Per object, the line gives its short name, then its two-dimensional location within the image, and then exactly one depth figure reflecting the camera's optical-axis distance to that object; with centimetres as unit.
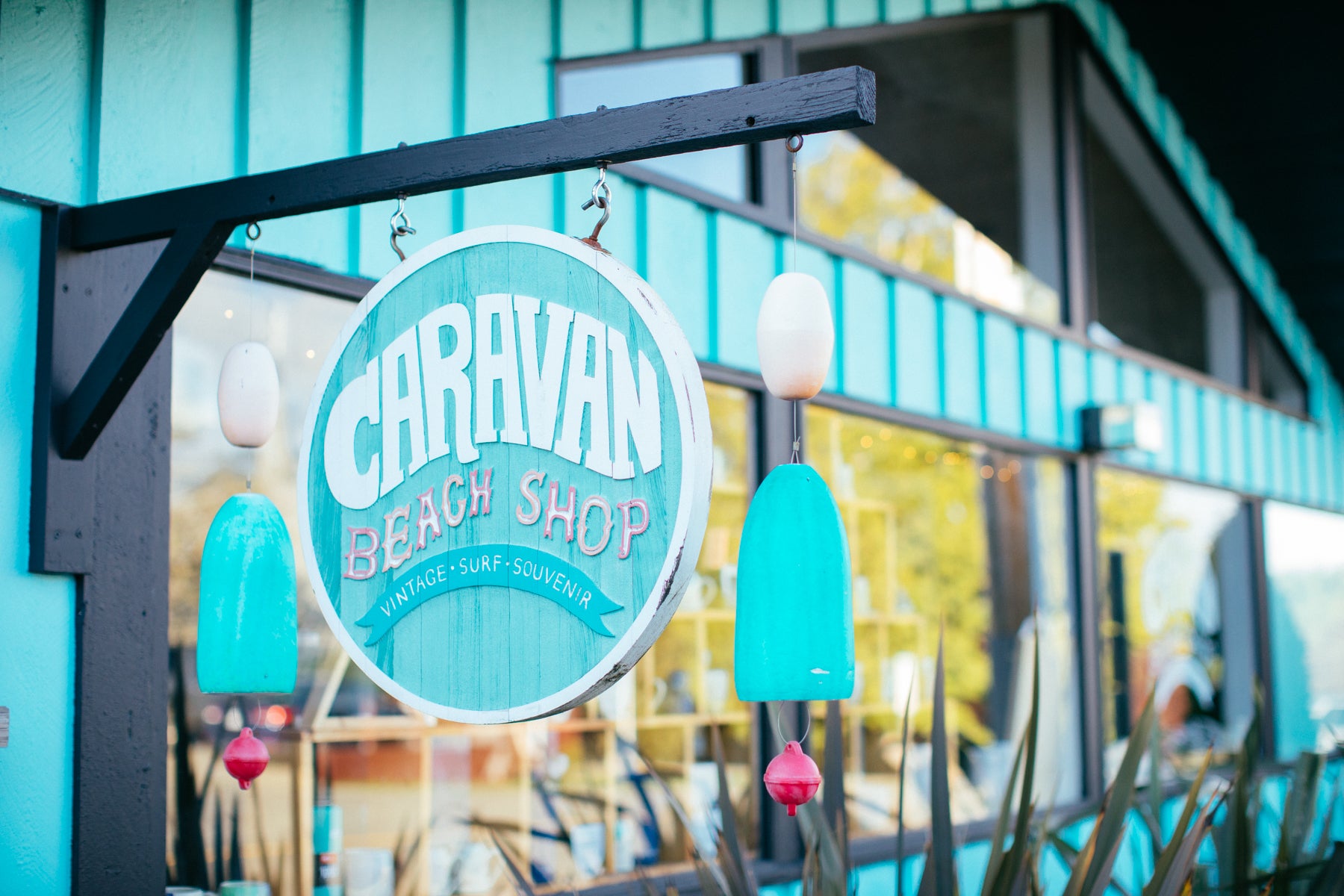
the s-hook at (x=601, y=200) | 155
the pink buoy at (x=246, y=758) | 177
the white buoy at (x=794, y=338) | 156
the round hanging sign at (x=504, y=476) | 146
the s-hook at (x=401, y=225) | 174
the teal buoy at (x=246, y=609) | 174
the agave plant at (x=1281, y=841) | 248
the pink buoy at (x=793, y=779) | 145
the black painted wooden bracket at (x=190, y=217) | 148
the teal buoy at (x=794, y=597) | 145
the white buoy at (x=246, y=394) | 189
